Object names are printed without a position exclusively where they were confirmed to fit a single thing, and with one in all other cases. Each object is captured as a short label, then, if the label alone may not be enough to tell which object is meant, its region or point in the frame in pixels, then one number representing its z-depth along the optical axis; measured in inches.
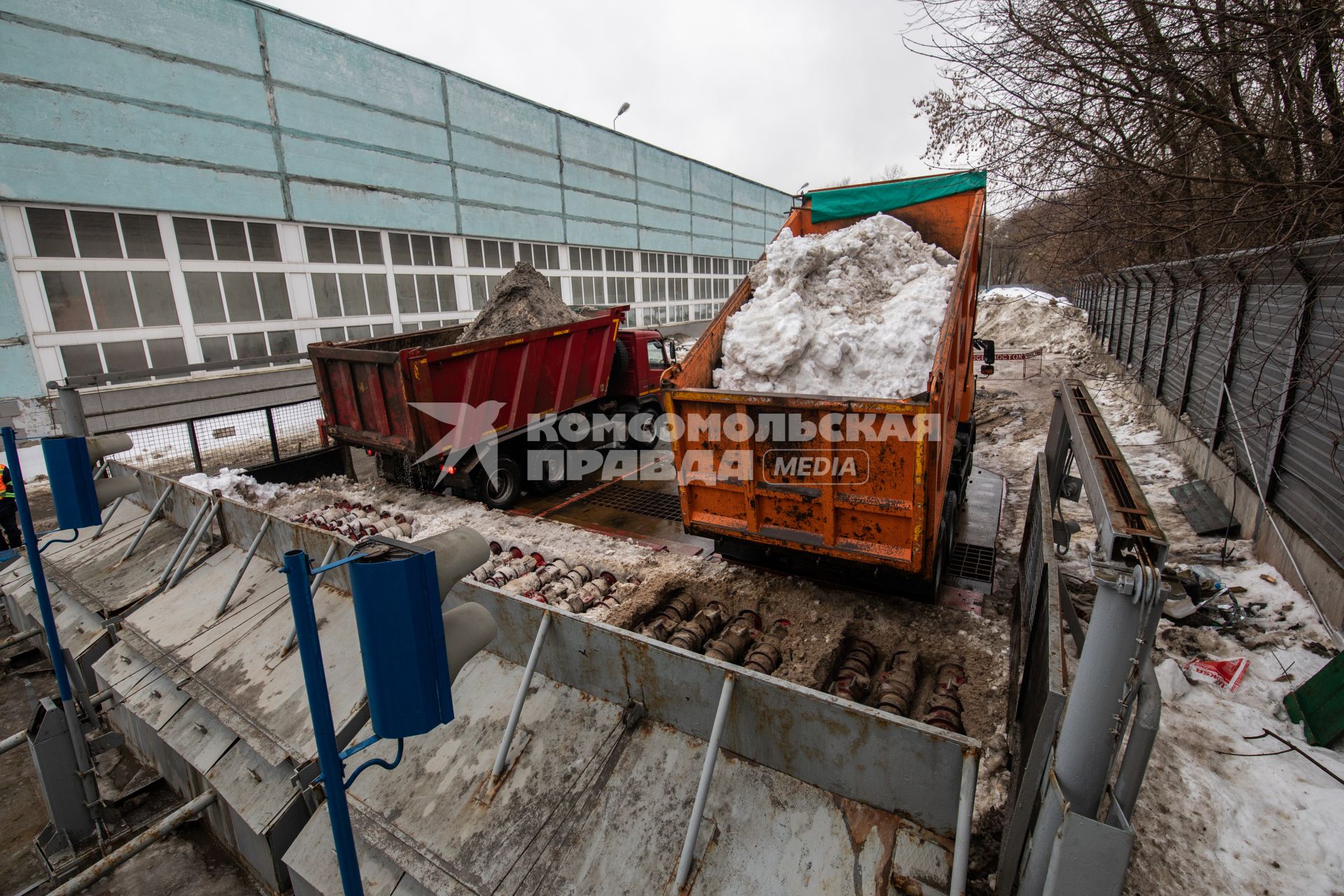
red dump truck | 280.9
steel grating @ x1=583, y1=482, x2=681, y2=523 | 298.7
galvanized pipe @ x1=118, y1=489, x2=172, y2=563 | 231.9
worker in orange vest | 253.9
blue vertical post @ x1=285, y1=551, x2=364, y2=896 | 67.8
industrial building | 424.5
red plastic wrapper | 153.5
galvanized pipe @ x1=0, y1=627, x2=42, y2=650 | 210.1
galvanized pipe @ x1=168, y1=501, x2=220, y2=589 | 202.5
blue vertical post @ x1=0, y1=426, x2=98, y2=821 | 149.1
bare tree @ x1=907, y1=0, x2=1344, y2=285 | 170.7
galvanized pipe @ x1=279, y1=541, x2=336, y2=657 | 157.6
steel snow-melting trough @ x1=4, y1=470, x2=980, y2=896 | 96.3
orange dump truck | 164.1
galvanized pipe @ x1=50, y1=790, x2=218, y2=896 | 114.0
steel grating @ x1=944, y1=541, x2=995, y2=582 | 215.6
